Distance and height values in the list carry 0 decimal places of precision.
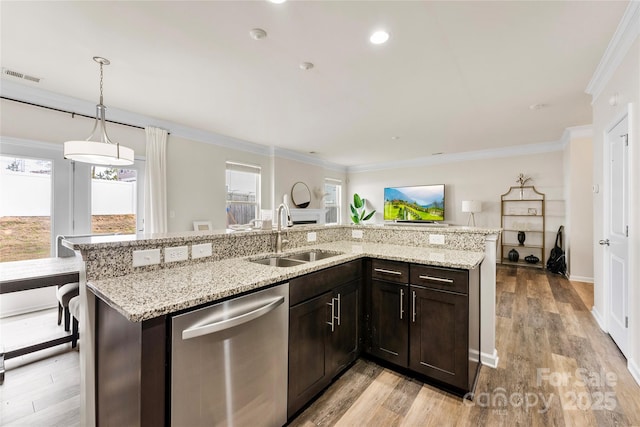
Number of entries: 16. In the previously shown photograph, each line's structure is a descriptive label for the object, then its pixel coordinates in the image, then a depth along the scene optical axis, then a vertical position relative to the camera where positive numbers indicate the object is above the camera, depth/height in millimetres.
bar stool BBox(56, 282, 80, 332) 2502 -770
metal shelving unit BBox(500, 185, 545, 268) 5862 -192
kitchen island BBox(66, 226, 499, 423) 1142 -333
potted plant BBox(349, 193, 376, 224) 8047 +107
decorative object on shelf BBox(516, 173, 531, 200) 6008 +747
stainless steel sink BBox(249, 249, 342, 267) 2127 -374
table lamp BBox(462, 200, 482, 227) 6168 +173
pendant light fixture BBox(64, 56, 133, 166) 2182 +526
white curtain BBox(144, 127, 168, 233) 4207 +497
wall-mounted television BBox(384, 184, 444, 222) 7043 +282
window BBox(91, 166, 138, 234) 3834 +207
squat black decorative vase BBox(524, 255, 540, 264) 5700 -963
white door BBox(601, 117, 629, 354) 2322 -194
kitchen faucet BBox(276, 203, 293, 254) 2211 -151
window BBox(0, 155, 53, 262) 3191 +72
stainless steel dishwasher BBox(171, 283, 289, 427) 1096 -692
